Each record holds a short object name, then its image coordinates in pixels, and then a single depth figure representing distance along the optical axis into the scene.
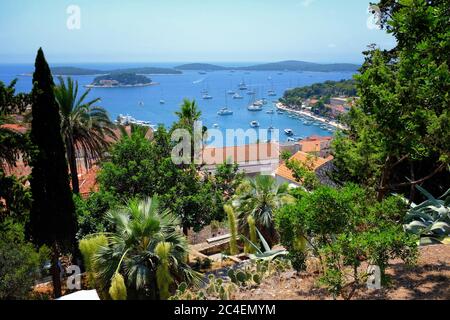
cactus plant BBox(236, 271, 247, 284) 7.55
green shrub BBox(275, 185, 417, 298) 5.24
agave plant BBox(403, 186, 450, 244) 8.48
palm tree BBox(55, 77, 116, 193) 16.20
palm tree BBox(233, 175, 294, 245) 12.24
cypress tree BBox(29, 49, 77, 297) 11.52
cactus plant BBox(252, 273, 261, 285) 7.49
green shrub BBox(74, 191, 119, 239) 12.81
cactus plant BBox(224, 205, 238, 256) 11.78
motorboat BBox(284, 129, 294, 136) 98.34
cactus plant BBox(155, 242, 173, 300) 7.90
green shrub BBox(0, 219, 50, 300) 9.16
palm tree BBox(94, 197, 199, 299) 8.02
